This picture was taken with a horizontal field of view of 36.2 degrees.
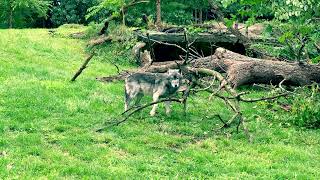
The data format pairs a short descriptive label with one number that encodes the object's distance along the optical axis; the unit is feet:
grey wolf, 40.98
